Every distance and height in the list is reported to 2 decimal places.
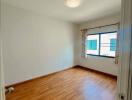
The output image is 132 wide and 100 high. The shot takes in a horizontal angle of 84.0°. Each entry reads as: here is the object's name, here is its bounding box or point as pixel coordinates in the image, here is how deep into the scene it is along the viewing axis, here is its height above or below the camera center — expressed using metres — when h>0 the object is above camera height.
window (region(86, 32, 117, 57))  2.93 +0.14
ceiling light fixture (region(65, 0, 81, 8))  1.79 +1.12
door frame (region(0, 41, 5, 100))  0.52 -0.25
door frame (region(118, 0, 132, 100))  0.47 -0.02
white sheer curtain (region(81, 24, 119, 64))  2.75 +0.73
